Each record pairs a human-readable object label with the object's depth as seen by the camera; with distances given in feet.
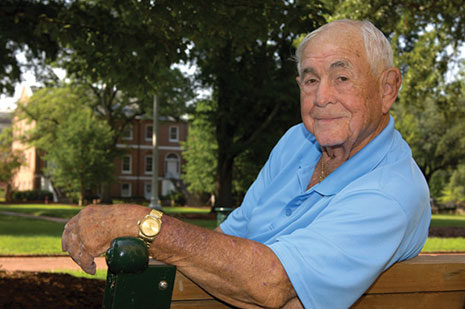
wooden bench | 4.25
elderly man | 4.70
